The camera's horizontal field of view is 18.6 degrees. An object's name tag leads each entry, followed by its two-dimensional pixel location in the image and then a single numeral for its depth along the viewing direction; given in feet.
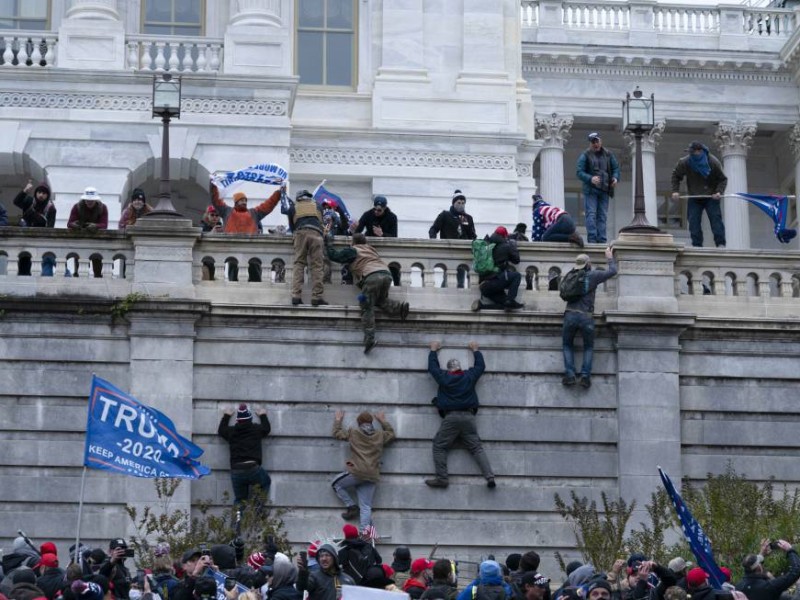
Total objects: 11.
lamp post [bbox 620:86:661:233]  127.85
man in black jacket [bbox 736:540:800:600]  92.27
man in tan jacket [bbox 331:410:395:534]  121.39
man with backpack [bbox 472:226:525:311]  124.88
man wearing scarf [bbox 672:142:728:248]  135.33
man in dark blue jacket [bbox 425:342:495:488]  122.62
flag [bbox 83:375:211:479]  106.73
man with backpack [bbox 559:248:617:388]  123.75
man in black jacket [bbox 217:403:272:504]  120.37
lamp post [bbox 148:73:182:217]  125.29
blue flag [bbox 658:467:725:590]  95.40
